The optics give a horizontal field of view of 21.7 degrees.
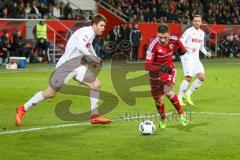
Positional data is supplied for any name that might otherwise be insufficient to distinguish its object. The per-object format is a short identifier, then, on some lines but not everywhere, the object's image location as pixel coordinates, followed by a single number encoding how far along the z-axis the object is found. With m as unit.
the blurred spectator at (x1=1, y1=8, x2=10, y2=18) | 31.97
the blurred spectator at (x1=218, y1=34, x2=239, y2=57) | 43.22
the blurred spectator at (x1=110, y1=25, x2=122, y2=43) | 36.62
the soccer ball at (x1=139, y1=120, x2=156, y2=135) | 11.21
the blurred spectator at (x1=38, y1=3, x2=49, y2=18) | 34.25
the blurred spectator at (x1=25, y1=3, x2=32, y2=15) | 33.20
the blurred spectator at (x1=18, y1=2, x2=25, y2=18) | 32.88
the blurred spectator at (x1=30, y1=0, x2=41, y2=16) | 33.66
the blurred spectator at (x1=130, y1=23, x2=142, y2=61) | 36.09
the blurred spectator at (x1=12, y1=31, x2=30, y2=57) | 30.97
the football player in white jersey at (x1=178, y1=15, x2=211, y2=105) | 16.88
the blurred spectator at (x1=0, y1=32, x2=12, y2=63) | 30.30
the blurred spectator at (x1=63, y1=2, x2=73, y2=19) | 35.70
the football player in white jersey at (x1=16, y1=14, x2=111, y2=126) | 12.35
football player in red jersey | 12.23
